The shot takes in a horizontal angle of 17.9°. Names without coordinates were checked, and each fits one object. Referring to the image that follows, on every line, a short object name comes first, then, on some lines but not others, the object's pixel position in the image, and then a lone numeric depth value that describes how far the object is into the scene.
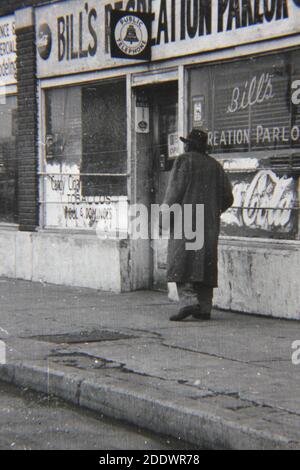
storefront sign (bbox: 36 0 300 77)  9.76
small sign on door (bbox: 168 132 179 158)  11.46
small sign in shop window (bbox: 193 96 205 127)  10.78
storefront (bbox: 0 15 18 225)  14.15
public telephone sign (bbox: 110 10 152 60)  11.05
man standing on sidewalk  9.19
